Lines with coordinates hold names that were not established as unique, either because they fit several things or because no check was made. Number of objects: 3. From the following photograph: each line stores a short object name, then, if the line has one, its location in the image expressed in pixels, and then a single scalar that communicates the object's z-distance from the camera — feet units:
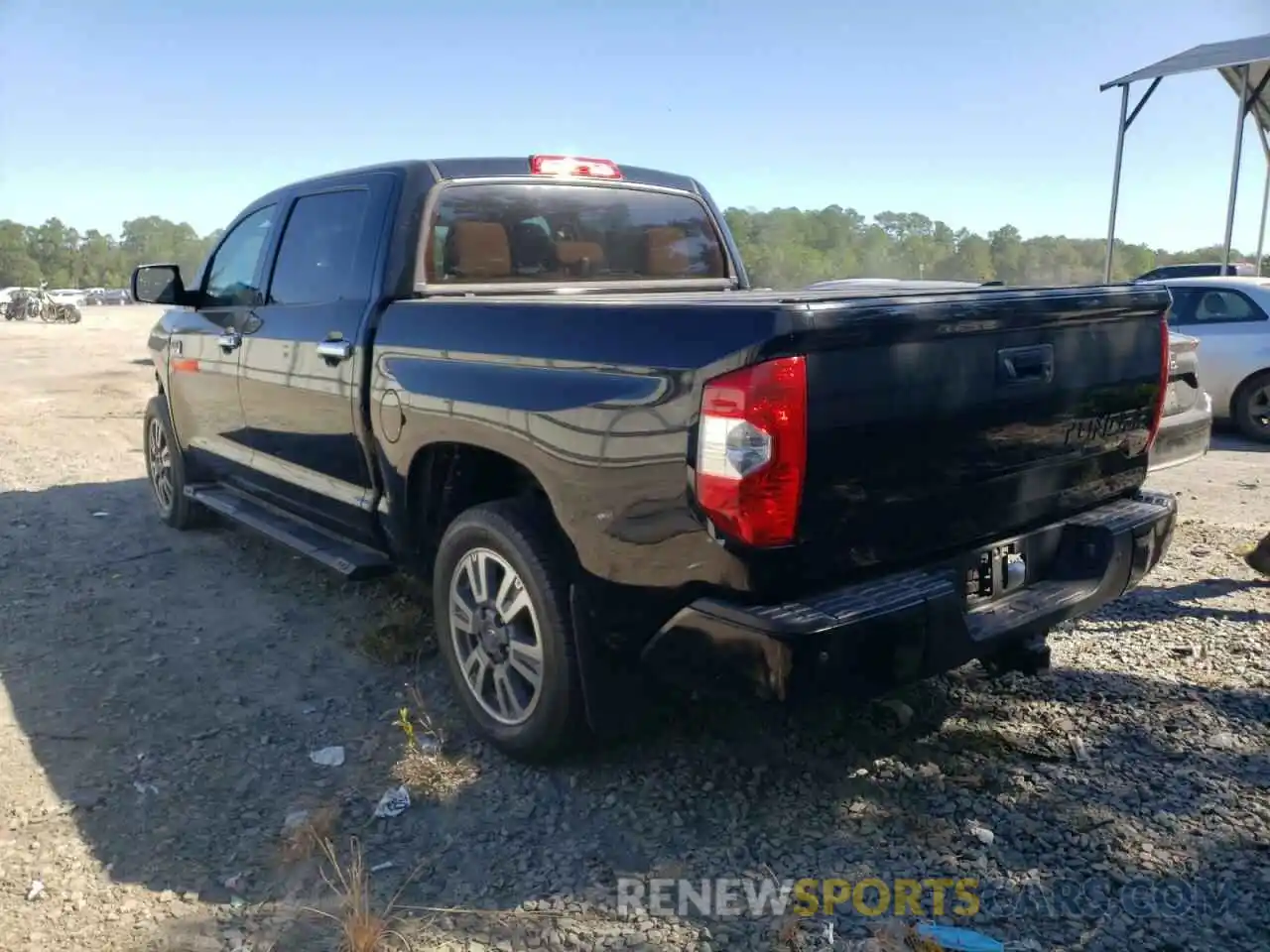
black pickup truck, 8.24
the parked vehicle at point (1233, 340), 31.35
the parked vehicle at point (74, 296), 157.56
